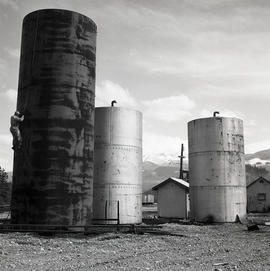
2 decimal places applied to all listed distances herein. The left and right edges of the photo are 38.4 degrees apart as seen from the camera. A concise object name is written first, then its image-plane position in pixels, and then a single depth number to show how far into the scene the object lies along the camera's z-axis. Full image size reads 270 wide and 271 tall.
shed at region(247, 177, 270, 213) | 40.75
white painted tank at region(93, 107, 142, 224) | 19.91
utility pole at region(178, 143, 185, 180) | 39.56
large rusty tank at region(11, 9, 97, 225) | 14.10
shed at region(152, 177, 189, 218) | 28.89
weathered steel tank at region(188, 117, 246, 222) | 22.00
